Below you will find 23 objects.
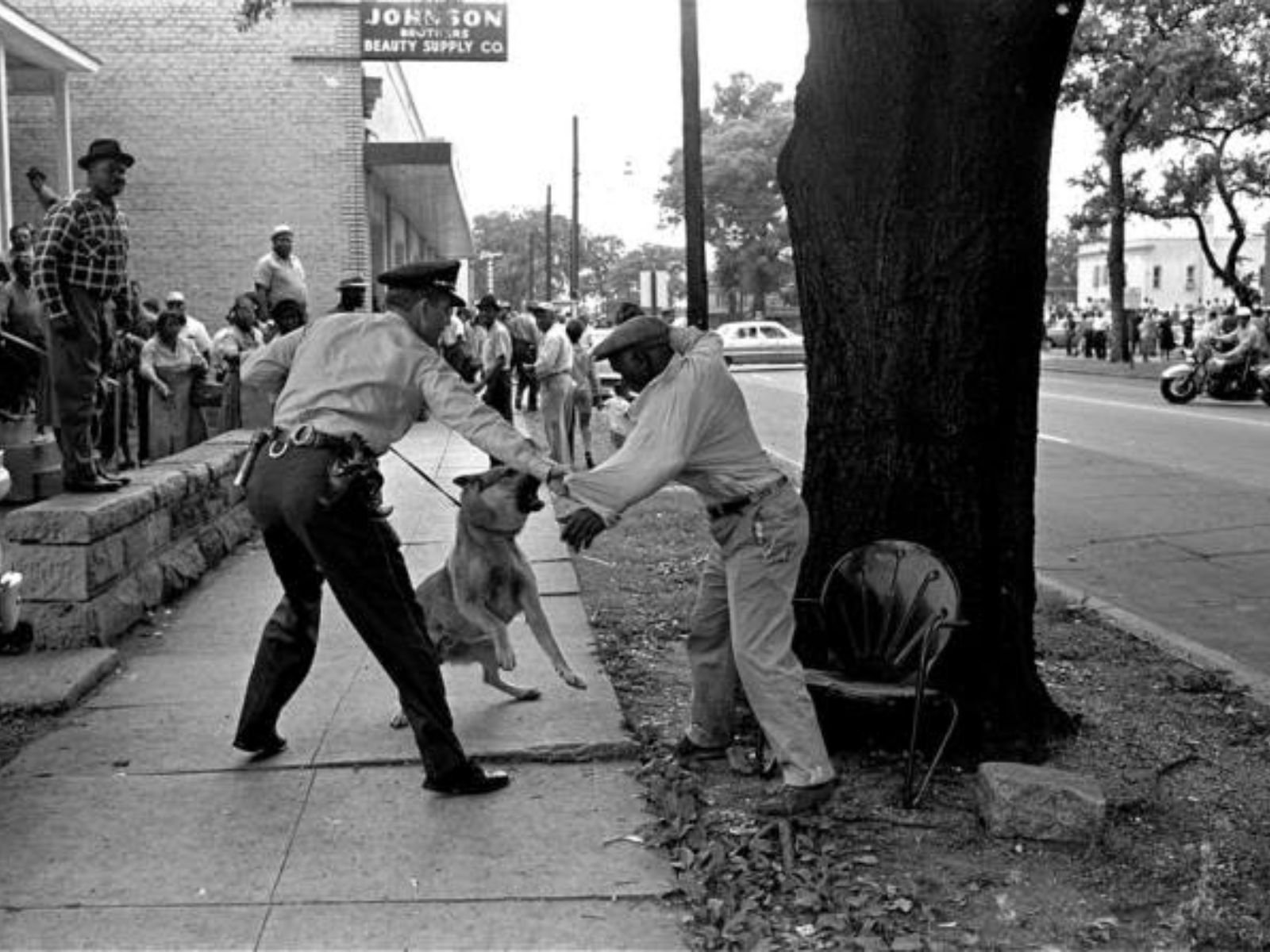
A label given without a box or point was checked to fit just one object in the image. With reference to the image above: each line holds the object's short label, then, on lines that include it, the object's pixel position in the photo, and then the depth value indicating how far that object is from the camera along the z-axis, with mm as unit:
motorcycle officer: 23688
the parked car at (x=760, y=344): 42938
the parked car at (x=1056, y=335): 59438
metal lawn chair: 5062
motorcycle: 23719
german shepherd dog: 5605
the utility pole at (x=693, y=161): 15961
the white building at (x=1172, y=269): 94750
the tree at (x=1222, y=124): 28953
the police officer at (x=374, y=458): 4652
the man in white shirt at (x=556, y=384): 15312
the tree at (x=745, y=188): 70938
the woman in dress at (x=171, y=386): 11789
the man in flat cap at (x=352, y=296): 7234
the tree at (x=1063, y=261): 133625
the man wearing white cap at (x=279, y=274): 13641
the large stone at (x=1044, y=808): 4477
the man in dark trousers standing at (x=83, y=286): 6789
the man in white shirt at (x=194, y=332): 12727
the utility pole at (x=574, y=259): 50966
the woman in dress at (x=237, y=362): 12094
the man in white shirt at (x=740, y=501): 4574
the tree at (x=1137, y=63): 29234
